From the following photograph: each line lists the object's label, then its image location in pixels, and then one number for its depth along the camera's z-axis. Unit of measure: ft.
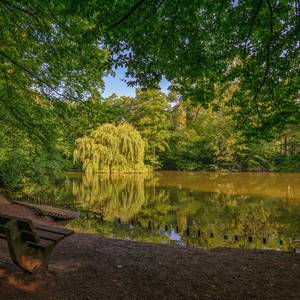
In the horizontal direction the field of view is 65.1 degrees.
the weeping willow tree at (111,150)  71.24
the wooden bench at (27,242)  6.96
